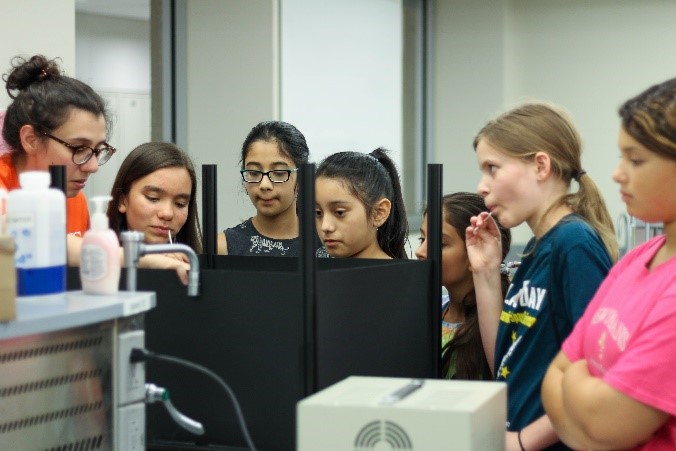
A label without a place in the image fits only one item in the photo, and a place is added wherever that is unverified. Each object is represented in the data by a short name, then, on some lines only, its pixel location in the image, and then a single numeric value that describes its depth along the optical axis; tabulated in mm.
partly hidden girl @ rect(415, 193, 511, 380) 3338
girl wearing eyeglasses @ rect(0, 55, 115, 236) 3583
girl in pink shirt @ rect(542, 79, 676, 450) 2466
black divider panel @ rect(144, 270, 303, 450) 2795
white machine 2423
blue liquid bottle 2566
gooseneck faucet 2732
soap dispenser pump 2653
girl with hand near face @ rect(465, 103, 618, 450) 2870
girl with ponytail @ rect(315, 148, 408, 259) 3752
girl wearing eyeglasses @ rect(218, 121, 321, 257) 4046
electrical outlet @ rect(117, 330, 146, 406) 2612
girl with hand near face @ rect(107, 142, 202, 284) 3696
